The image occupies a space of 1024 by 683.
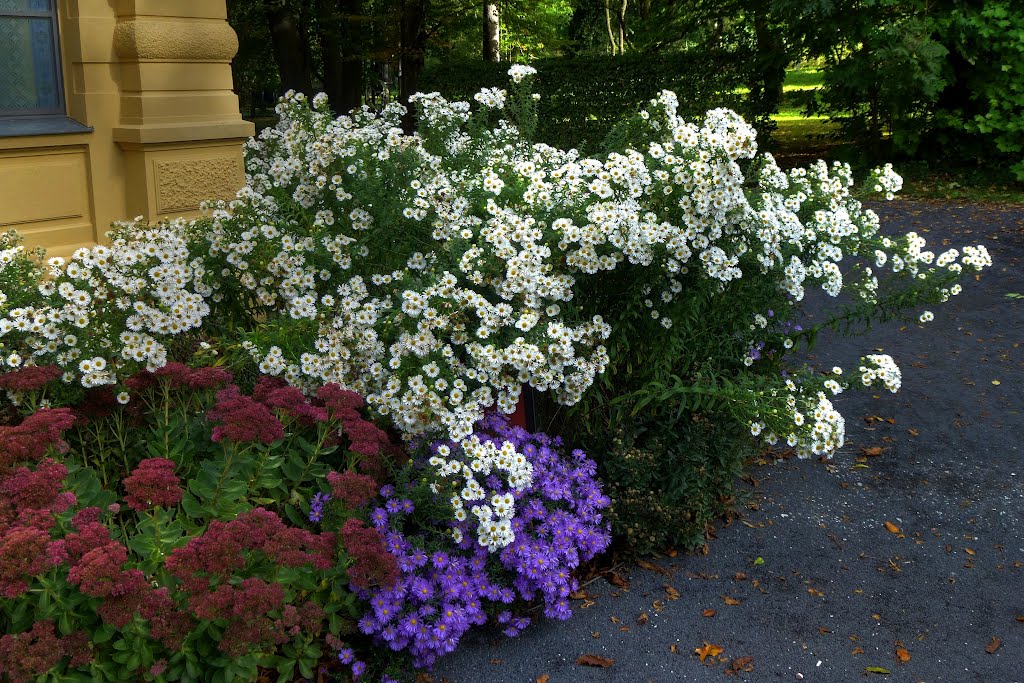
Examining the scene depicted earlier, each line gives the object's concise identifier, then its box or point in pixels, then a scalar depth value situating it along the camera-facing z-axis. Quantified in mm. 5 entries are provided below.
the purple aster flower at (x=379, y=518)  3484
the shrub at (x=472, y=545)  3324
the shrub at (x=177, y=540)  2701
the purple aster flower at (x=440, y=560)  3439
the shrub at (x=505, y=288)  3740
